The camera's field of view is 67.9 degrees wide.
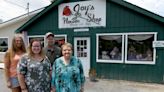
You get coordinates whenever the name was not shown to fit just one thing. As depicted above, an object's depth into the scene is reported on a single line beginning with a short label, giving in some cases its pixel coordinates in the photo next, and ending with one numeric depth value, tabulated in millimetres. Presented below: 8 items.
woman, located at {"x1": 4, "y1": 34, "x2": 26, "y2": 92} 2144
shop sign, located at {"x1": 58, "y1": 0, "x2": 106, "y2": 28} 5666
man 2495
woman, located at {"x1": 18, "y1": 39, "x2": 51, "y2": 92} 1828
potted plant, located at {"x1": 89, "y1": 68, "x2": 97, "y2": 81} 5385
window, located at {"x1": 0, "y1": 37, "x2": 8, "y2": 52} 9731
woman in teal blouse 1858
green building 5077
